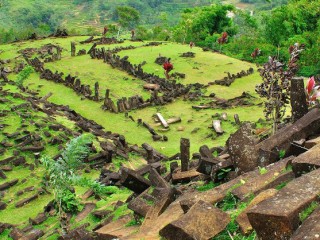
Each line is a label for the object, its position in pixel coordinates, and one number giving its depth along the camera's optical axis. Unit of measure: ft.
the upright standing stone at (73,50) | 101.30
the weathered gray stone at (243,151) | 20.68
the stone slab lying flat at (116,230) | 17.66
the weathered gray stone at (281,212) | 11.55
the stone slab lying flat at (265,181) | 16.48
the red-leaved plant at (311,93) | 25.55
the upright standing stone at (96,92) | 70.23
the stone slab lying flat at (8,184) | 35.32
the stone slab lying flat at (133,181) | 22.69
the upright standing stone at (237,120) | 55.93
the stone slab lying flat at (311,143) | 19.10
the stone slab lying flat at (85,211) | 25.66
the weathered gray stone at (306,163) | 15.29
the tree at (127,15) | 189.37
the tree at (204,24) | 140.77
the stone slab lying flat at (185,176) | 24.44
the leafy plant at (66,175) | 24.06
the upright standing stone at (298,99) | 24.32
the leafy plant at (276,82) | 28.78
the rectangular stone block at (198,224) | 13.15
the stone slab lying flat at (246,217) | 13.47
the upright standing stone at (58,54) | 98.92
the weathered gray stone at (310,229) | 10.80
